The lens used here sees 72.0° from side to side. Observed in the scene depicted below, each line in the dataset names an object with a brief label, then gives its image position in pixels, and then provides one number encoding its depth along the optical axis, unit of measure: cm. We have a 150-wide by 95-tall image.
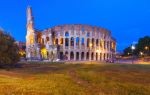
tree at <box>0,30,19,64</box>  2118
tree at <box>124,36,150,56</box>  5418
